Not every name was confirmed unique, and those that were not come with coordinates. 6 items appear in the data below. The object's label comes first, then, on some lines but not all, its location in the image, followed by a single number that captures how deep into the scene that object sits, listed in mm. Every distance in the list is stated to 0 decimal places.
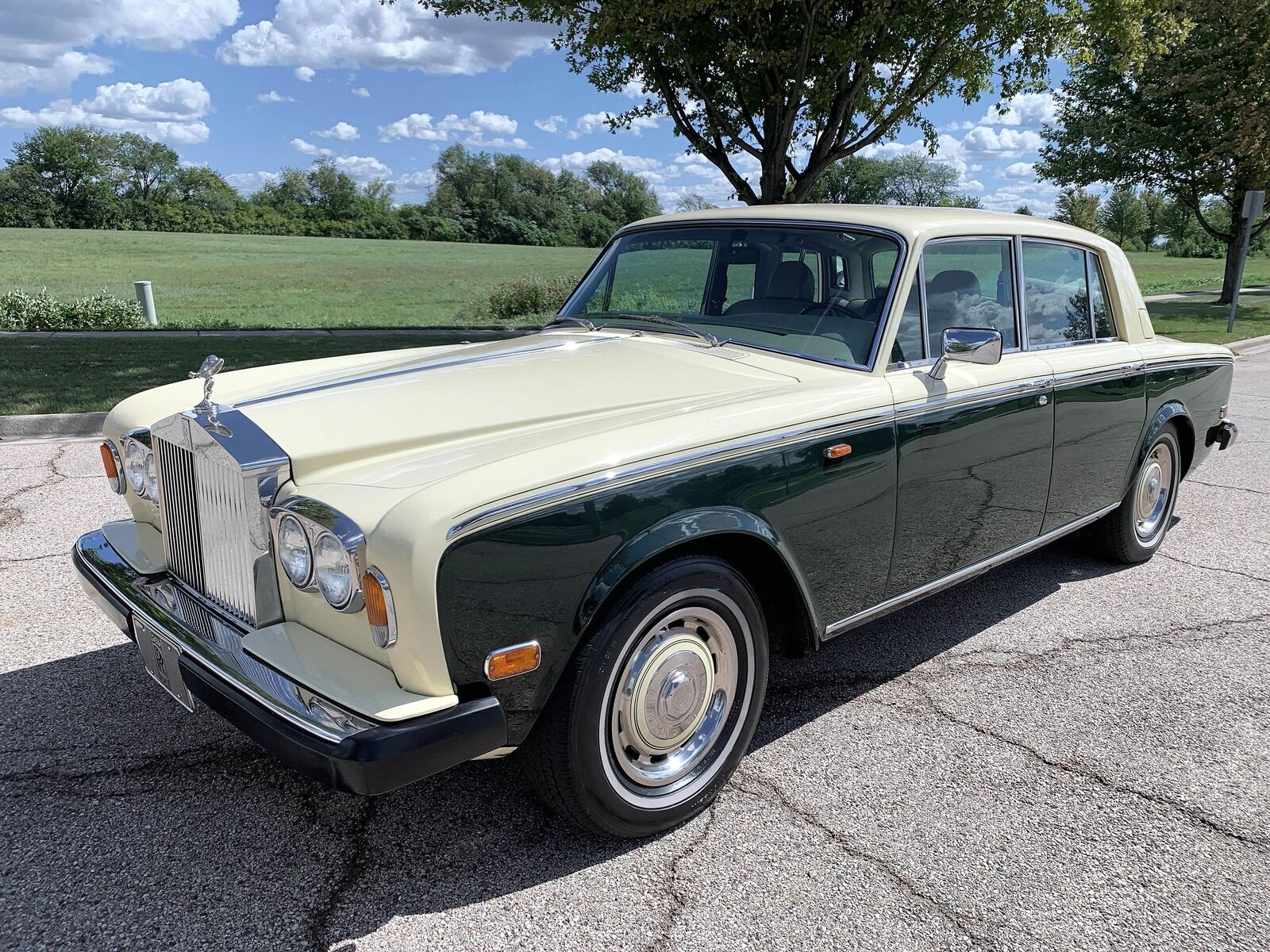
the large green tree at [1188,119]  17531
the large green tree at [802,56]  10750
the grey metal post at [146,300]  14406
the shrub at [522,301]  17453
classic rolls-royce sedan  2123
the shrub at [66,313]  12969
